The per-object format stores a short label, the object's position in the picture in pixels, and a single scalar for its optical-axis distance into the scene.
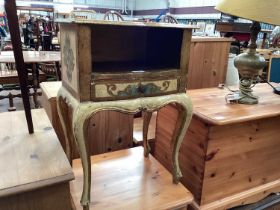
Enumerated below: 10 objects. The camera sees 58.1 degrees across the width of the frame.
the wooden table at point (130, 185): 1.13
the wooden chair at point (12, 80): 2.95
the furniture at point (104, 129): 1.47
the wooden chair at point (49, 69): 3.24
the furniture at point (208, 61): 2.18
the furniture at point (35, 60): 2.92
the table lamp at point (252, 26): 1.12
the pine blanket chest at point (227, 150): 1.24
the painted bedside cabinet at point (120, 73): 0.89
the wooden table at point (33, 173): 0.80
